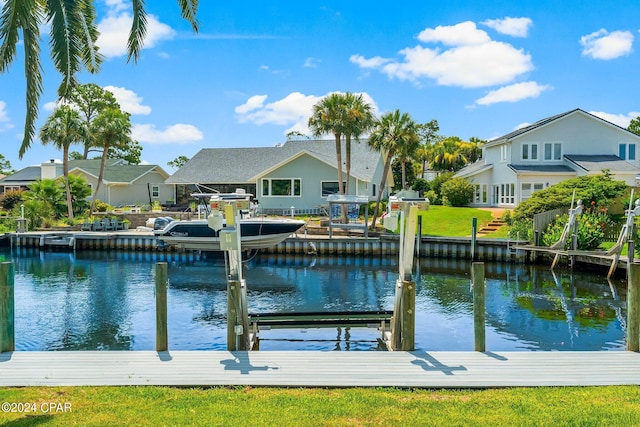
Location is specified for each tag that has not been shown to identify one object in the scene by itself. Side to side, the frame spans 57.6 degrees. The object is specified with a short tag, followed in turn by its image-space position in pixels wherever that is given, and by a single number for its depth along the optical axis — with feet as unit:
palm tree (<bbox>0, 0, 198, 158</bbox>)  32.78
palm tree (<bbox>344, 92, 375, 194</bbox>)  127.44
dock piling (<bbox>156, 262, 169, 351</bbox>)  30.30
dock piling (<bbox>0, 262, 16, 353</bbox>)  29.55
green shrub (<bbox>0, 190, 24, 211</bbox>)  168.66
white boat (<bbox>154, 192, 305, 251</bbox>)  103.14
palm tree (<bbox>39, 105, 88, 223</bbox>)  146.51
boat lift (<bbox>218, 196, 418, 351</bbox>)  31.89
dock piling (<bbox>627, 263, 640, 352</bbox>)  30.30
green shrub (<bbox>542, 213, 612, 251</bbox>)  88.94
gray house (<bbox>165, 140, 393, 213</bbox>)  150.92
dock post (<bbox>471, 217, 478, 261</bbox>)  98.68
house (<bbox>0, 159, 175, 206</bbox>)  177.78
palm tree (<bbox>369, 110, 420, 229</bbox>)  120.16
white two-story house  138.82
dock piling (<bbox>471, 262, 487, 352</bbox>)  31.19
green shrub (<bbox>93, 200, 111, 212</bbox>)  162.81
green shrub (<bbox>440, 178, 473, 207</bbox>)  150.51
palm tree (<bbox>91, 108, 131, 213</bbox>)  151.74
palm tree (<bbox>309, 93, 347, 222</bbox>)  127.75
